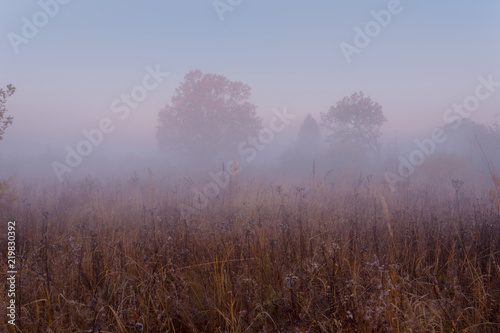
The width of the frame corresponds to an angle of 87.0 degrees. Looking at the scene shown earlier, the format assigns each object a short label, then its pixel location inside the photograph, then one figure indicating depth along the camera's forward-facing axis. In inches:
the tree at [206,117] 938.7
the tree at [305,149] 1003.3
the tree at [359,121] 995.9
